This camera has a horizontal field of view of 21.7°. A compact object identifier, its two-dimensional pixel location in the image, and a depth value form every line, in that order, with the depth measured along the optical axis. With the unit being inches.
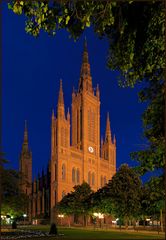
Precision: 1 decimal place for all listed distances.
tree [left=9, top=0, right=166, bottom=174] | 278.4
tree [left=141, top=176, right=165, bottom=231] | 346.9
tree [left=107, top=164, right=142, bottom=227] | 2220.7
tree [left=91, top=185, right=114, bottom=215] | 2367.1
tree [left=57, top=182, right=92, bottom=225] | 3127.5
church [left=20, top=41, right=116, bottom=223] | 4163.4
